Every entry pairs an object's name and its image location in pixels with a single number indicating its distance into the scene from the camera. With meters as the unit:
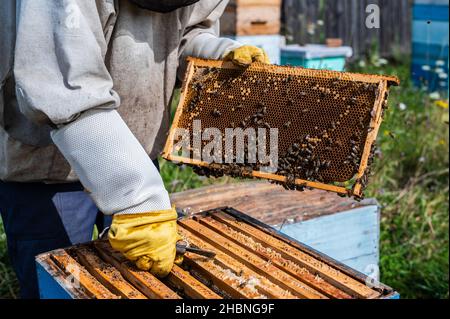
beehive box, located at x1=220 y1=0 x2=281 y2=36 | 5.94
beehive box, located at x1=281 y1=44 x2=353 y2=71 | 5.94
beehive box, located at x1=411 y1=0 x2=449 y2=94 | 7.90
